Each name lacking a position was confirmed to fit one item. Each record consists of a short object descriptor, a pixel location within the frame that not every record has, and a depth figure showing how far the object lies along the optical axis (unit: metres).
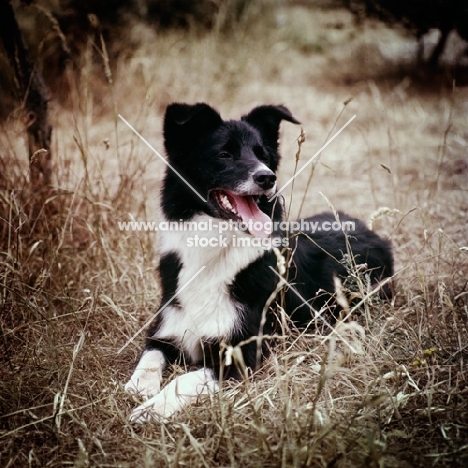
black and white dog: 2.95
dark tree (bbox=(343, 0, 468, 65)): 6.67
